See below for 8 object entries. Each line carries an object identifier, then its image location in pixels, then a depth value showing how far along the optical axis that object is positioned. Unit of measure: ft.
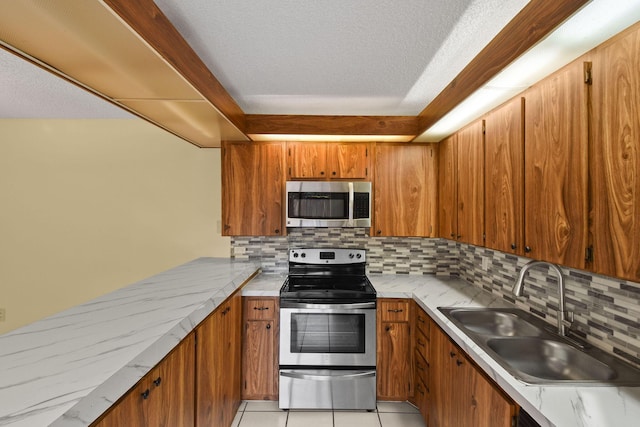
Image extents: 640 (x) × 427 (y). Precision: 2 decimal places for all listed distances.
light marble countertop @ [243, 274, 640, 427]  2.93
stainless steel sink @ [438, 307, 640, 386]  3.82
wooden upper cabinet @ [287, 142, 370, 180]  8.93
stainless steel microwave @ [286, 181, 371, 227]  8.67
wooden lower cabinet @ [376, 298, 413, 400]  7.75
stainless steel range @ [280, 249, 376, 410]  7.52
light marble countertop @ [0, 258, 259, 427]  2.52
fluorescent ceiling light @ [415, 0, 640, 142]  3.06
